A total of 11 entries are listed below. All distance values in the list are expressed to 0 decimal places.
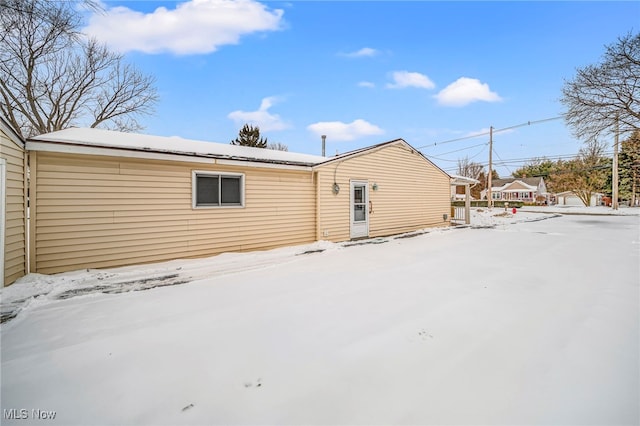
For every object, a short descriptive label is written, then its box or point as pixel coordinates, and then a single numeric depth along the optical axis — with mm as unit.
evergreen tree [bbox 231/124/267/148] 20500
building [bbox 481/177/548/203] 46525
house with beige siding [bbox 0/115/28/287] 4082
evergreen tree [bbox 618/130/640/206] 29620
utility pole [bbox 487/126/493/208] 25514
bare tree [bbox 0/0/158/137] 13812
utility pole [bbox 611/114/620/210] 23469
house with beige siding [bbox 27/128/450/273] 5070
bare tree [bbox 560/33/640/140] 12469
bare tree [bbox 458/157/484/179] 45531
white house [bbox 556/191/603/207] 38244
